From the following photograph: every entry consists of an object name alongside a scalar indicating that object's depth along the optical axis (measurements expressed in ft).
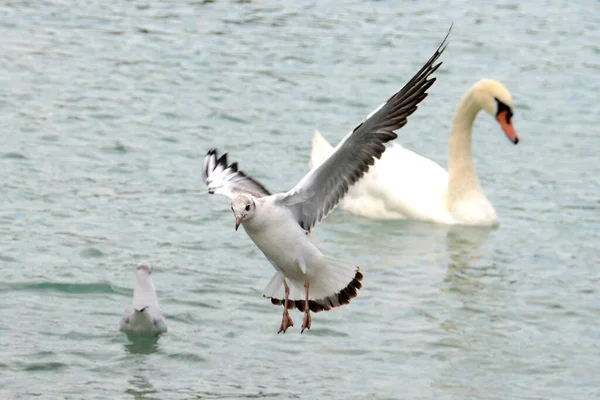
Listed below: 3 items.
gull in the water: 56.70
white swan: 77.56
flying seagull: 46.65
